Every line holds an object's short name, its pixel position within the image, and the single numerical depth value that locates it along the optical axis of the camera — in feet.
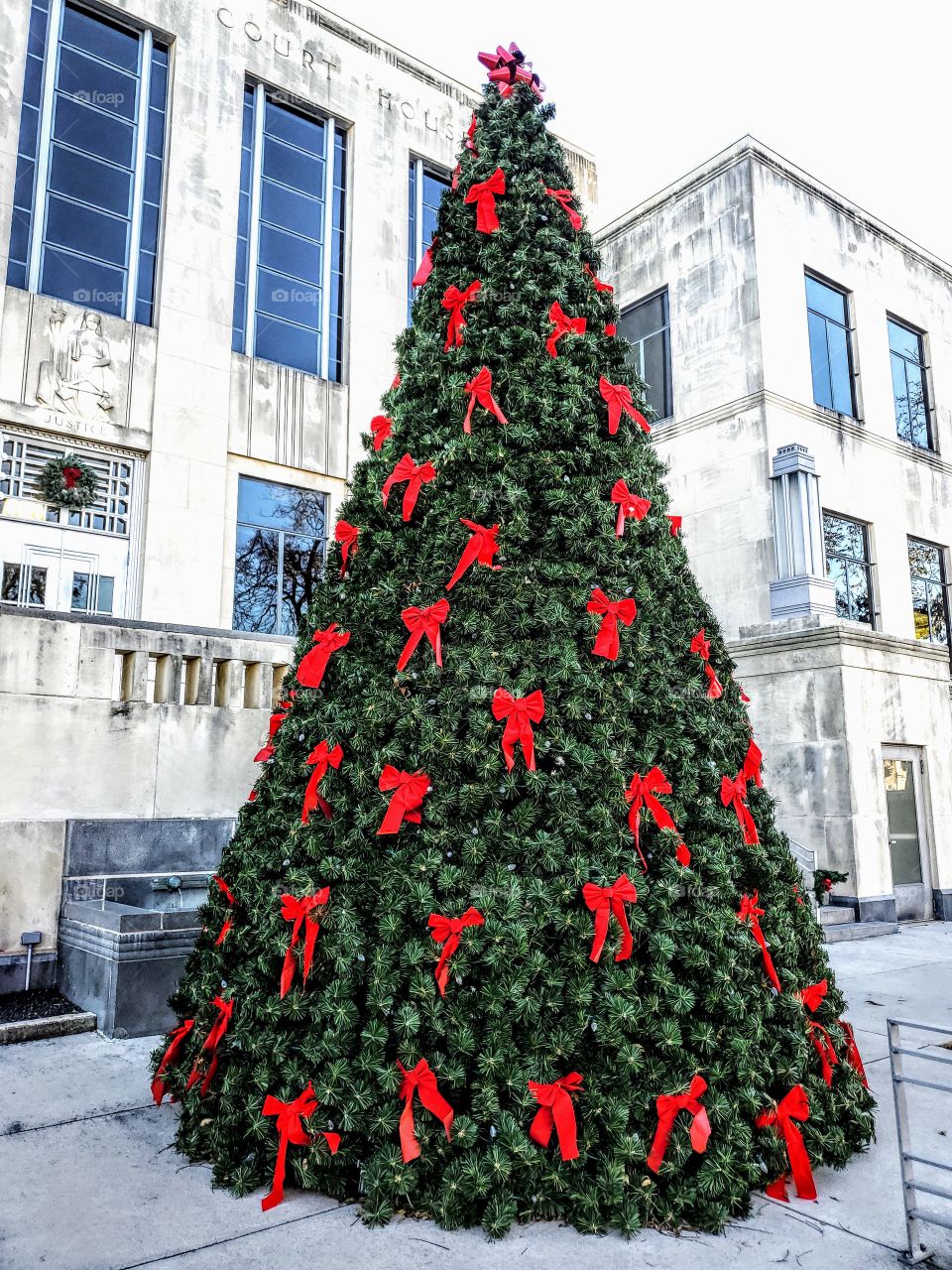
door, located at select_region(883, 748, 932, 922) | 46.16
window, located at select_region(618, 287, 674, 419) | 63.31
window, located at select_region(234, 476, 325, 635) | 47.09
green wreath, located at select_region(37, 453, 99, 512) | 41.14
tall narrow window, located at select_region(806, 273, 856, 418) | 59.77
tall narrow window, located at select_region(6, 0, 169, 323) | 43.29
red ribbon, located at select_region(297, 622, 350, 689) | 14.47
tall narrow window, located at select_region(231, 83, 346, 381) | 49.70
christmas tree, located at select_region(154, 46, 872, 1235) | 11.46
